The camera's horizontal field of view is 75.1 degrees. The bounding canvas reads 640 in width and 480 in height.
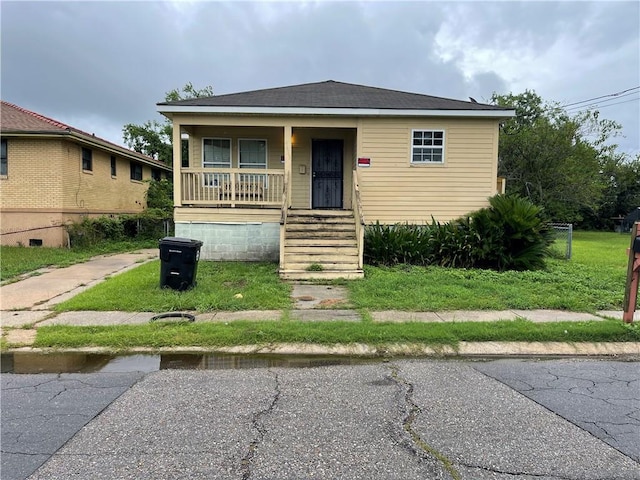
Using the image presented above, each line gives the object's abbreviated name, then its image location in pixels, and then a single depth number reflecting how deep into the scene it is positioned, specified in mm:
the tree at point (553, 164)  25391
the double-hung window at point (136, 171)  21203
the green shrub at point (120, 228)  15133
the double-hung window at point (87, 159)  16266
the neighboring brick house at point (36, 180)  14625
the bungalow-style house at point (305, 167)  11508
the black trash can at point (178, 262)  7824
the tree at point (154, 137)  35000
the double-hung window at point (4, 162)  14758
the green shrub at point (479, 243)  10664
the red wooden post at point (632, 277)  5824
